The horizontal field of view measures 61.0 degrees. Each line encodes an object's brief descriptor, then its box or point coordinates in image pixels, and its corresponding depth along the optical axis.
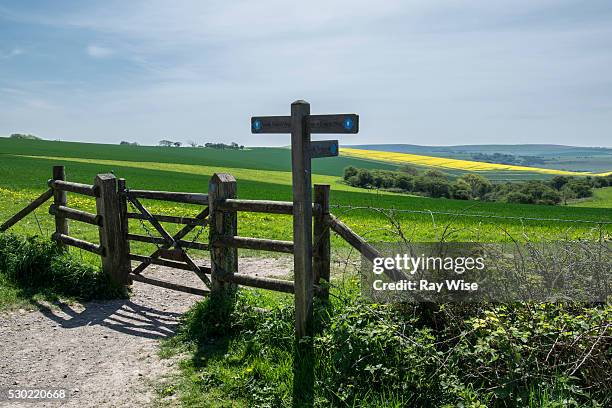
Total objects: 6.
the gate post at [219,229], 7.10
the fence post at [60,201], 9.82
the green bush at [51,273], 8.56
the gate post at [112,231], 8.50
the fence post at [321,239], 6.32
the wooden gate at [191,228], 6.34
